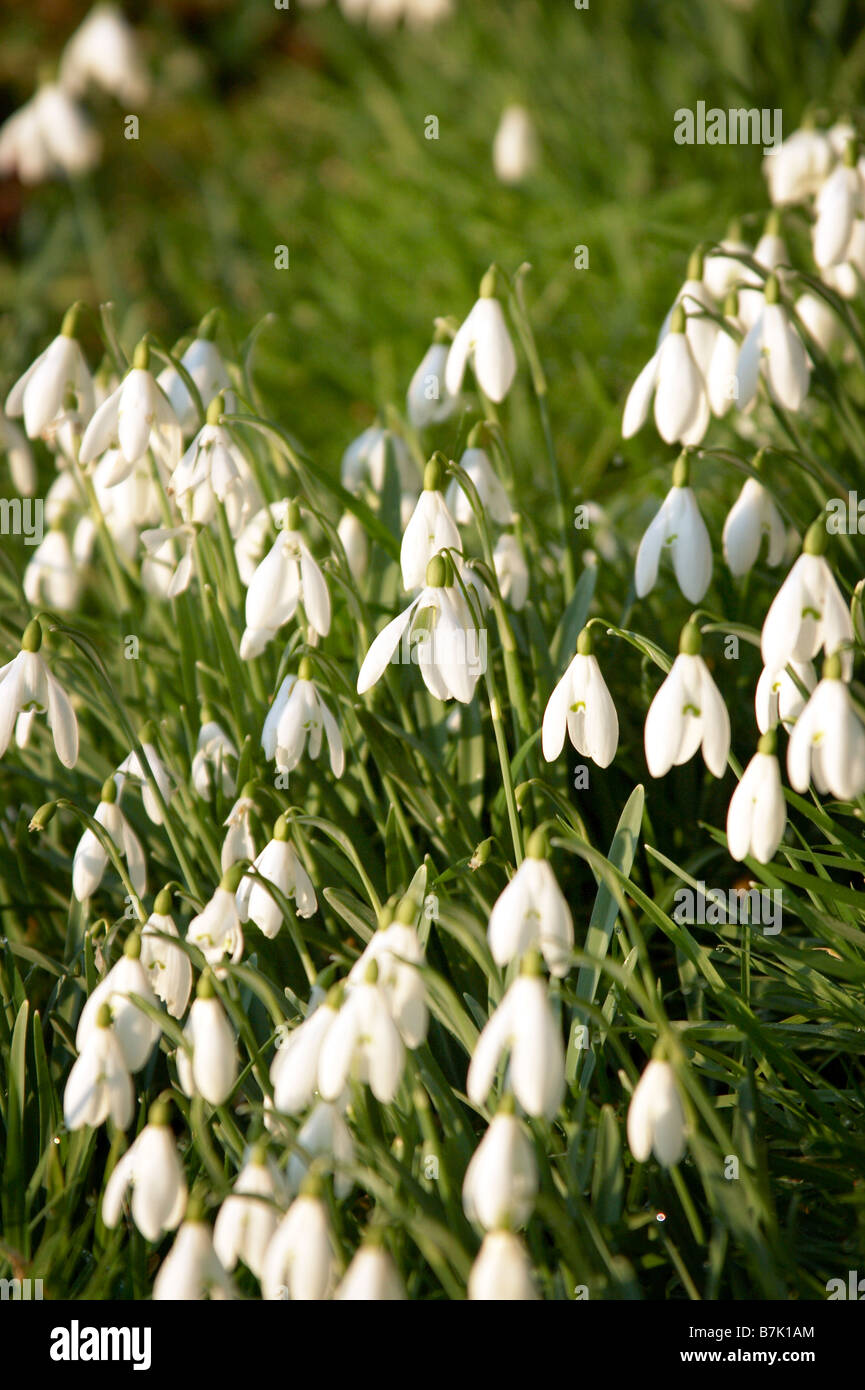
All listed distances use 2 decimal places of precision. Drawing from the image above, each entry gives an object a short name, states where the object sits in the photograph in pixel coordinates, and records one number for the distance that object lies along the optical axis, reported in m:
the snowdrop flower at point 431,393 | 1.19
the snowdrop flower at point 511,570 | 1.17
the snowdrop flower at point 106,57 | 1.87
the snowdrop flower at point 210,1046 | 1.08
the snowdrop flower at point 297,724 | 1.13
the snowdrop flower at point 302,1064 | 1.07
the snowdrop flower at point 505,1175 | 1.05
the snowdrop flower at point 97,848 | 1.14
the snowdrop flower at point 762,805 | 1.09
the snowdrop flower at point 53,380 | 1.16
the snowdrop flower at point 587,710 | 1.11
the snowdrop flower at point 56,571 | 1.23
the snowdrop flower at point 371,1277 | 1.05
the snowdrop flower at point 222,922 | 1.10
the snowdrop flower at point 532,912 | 1.08
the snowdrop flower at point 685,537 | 1.13
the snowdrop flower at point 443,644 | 1.10
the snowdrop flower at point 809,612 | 1.10
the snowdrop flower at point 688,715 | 1.10
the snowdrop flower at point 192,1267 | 1.06
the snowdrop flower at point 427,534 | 1.12
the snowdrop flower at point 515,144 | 1.65
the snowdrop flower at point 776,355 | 1.15
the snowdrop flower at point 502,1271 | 1.05
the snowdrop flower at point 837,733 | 1.08
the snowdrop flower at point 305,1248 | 1.05
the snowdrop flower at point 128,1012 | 1.09
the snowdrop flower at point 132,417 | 1.14
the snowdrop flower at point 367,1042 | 1.06
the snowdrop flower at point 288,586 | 1.13
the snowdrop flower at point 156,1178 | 1.07
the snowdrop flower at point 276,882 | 1.11
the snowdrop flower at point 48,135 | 1.63
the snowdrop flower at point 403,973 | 1.07
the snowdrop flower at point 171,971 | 1.11
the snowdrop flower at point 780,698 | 1.11
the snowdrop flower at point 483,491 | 1.17
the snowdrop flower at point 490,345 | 1.16
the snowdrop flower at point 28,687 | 1.12
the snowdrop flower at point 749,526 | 1.16
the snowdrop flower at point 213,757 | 1.16
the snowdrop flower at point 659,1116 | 1.06
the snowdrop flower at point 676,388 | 1.15
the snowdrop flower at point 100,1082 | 1.08
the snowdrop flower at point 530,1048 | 1.06
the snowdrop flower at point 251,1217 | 1.06
